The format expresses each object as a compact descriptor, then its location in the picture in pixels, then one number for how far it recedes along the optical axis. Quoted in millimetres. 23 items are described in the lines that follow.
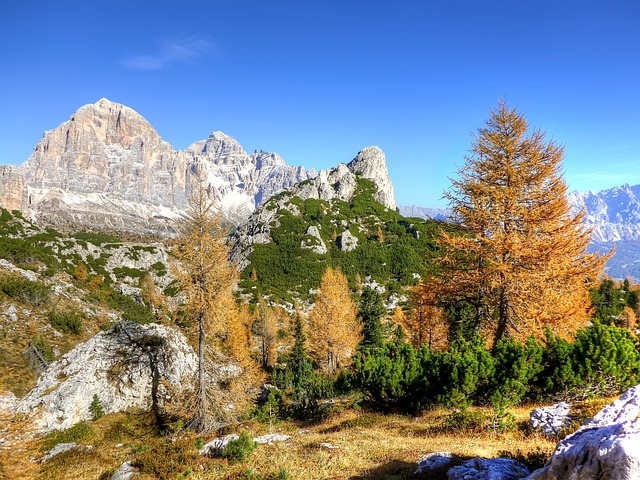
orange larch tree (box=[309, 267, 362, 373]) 35750
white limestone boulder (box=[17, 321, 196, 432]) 18250
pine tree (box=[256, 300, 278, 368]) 44781
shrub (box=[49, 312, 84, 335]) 30094
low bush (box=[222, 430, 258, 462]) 8797
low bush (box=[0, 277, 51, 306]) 29766
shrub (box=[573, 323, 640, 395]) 9812
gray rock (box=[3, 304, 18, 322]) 26984
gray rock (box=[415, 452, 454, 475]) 6527
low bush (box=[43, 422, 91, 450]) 15473
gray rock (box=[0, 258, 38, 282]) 34219
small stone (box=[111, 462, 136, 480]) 8444
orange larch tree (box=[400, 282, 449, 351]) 25641
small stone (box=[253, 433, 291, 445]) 10903
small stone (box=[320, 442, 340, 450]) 9202
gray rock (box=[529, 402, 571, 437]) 7908
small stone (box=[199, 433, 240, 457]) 9692
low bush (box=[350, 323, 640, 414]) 9867
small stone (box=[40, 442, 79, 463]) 13167
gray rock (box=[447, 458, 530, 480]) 5234
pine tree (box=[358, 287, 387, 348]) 36897
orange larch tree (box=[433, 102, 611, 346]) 12664
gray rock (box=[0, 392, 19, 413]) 16414
